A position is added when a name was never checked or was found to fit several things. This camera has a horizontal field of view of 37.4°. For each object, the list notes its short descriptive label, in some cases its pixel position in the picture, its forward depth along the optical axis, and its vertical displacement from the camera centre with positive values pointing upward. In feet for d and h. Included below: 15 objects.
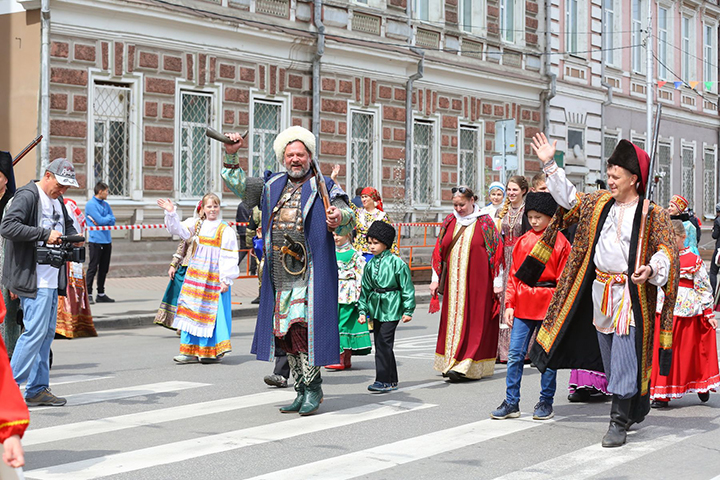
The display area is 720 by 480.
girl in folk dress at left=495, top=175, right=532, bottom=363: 33.40 +1.07
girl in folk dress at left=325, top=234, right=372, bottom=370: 32.42 -1.86
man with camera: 25.11 -0.43
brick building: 61.21 +11.03
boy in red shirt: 24.80 -1.24
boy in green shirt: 29.09 -1.36
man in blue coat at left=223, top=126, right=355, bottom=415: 24.90 -0.52
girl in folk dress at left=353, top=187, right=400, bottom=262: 37.65 +1.23
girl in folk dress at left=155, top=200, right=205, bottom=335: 36.37 -1.19
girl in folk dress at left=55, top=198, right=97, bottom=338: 35.50 -2.06
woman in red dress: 31.22 -1.16
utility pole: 103.81 +15.83
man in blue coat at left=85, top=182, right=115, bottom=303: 52.70 +0.39
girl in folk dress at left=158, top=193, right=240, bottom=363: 34.76 -1.40
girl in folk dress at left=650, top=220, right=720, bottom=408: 27.07 -2.34
